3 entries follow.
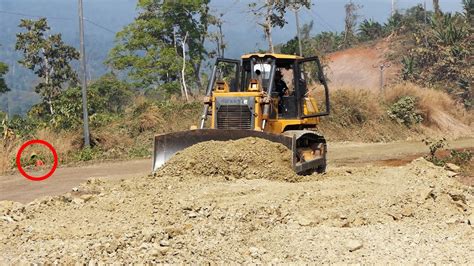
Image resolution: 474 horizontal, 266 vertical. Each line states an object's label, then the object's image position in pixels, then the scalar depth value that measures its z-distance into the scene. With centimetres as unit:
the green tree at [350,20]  6906
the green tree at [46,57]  3947
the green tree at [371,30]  6519
